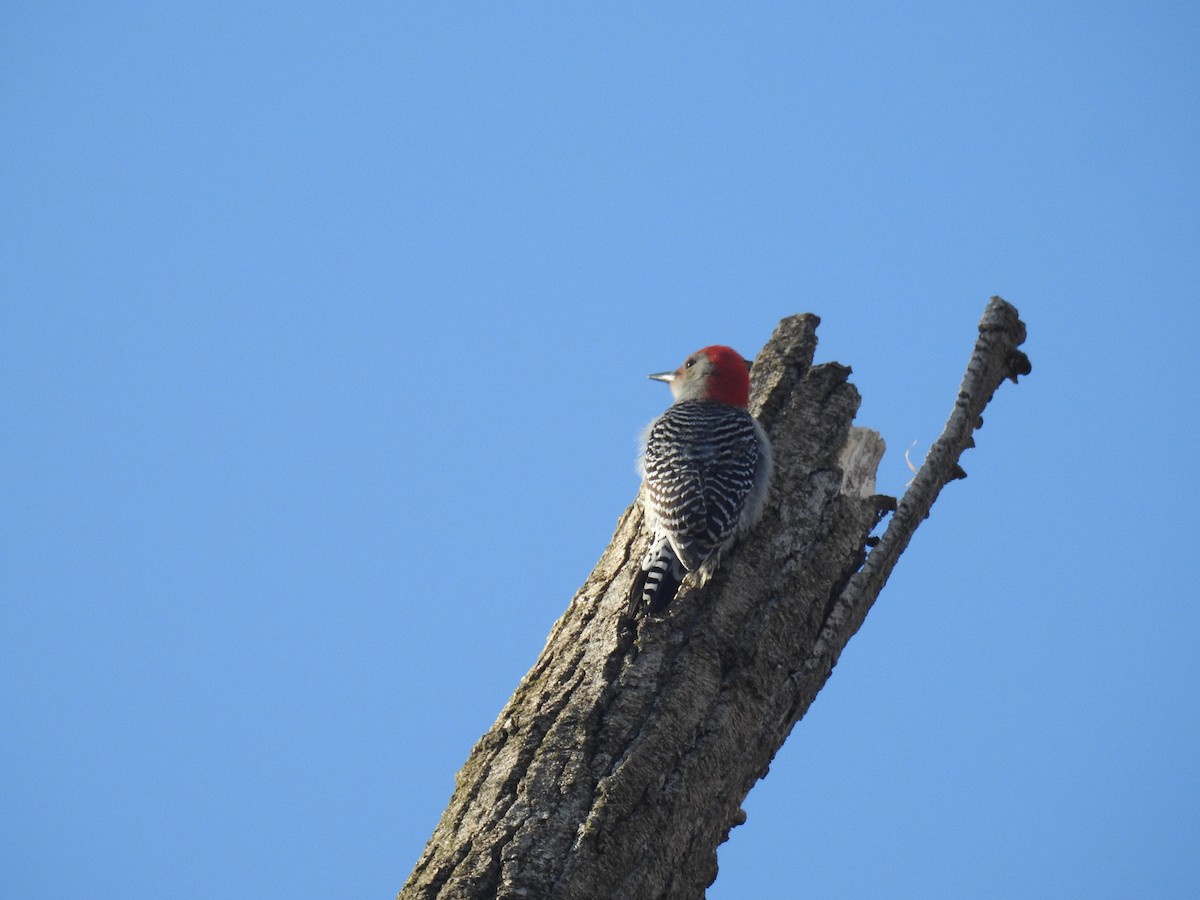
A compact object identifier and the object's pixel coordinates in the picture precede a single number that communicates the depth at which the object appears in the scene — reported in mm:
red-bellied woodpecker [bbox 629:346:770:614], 11234
